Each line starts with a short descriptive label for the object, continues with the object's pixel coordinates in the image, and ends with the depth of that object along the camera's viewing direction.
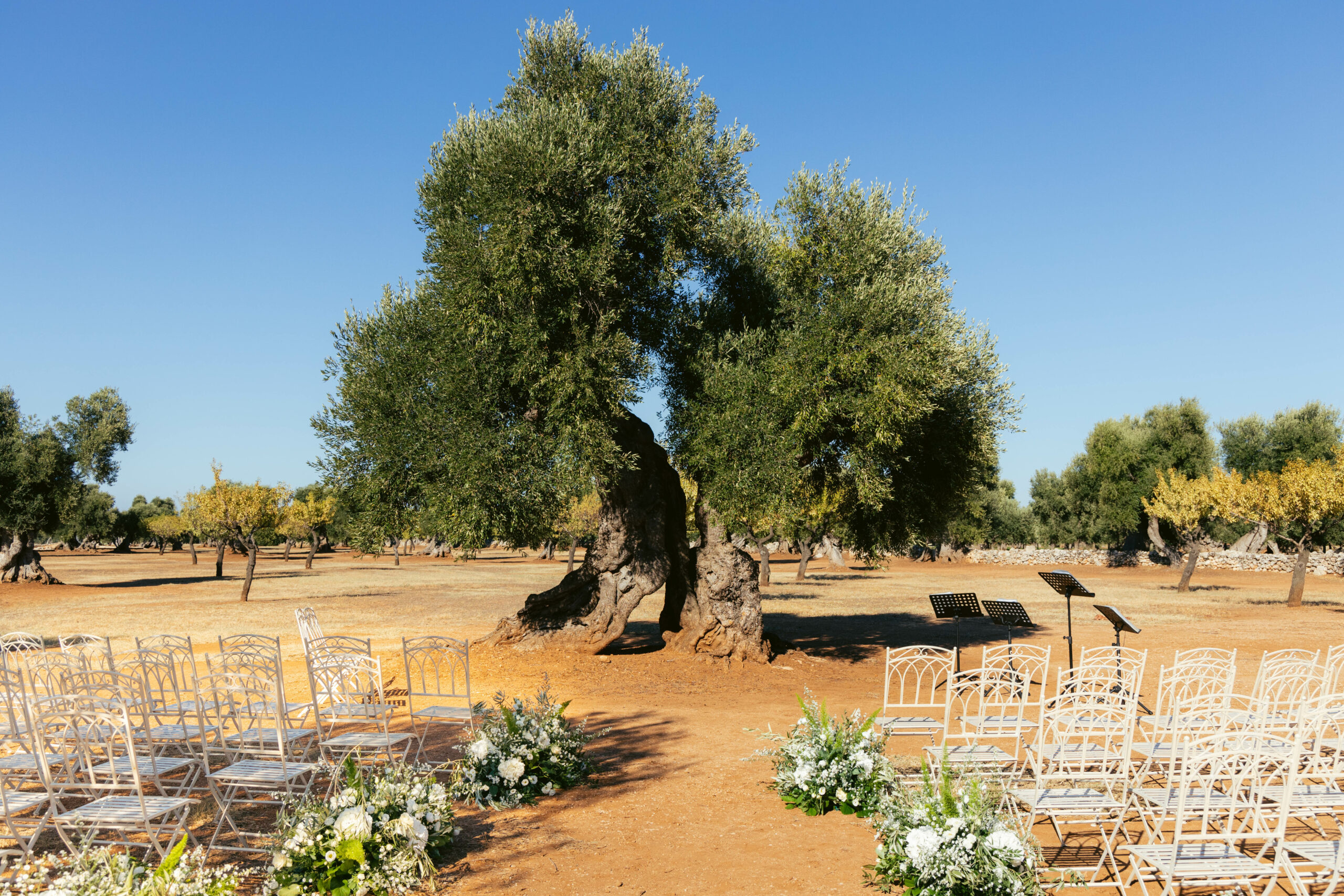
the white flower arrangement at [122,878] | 3.83
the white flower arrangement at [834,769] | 6.55
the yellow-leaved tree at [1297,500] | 25.47
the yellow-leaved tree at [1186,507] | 33.47
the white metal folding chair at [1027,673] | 5.89
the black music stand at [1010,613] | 11.66
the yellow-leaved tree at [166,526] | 63.50
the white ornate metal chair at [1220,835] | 4.23
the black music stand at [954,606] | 12.29
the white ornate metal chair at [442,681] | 7.46
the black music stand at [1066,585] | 10.25
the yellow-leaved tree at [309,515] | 47.91
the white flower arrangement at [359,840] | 4.86
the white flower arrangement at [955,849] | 4.47
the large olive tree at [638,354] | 12.34
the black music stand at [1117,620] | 8.74
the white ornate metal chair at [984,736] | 5.82
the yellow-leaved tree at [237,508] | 34.03
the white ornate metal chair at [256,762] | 5.52
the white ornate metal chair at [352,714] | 6.36
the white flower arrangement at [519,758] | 6.82
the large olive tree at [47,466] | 34.16
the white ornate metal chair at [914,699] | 7.02
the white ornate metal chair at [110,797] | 4.56
